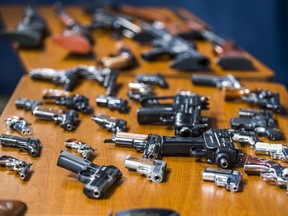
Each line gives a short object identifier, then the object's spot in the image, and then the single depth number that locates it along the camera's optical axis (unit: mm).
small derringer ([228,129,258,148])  1737
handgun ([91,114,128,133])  1825
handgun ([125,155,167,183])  1510
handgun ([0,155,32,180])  1524
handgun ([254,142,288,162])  1643
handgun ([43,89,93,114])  1987
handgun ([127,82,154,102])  2117
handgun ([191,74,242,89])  2238
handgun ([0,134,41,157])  1647
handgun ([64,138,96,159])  1637
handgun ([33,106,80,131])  1839
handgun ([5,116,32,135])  1795
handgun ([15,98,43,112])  1976
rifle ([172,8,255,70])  2498
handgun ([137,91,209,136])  1753
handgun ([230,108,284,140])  1793
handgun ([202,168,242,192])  1477
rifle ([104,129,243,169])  1576
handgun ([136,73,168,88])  2271
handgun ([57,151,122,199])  1423
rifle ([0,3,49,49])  2754
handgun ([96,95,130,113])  1994
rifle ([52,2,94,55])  2648
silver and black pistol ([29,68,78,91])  2227
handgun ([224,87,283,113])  2030
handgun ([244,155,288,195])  1491
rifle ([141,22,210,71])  2467
